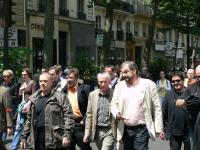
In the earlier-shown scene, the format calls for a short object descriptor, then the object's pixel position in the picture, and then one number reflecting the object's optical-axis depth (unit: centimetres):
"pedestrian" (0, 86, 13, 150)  962
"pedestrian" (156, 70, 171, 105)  1783
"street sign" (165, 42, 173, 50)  3212
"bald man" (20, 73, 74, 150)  780
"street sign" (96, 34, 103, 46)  3075
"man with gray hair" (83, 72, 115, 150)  909
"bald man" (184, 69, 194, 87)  1279
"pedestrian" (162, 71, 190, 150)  946
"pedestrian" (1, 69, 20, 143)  1302
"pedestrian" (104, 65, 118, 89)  1414
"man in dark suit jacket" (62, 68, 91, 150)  977
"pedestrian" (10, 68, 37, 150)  1158
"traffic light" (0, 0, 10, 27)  1400
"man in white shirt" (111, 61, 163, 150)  825
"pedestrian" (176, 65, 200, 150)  832
